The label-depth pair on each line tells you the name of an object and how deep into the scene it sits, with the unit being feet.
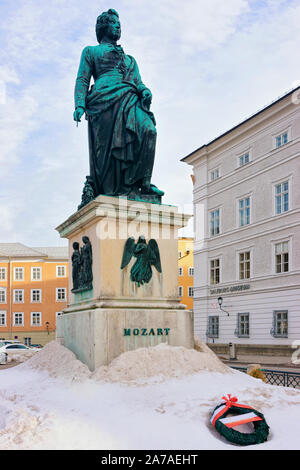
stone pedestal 21.01
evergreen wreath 14.46
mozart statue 24.79
